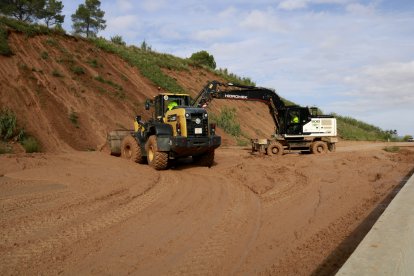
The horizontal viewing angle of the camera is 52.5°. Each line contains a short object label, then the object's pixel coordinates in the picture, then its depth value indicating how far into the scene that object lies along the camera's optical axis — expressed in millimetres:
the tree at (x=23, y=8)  35875
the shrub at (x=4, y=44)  22531
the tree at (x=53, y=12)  41041
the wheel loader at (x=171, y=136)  13875
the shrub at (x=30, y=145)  17594
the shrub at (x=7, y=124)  17750
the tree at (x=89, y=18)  48750
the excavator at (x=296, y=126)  22500
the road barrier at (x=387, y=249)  3579
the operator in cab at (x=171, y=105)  15591
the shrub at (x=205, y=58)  54828
